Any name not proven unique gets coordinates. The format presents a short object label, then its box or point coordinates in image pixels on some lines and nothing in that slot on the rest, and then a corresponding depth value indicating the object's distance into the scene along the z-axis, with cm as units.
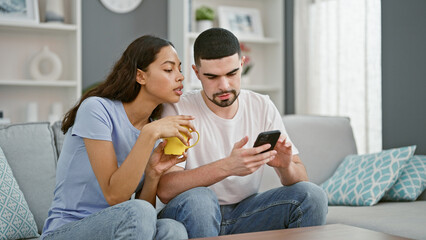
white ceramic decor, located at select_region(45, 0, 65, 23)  412
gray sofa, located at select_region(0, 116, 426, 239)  235
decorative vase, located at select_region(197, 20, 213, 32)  455
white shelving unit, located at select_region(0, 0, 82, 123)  415
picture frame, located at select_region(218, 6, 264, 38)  470
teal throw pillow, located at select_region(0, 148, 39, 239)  215
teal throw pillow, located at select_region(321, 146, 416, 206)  282
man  195
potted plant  455
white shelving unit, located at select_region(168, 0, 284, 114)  444
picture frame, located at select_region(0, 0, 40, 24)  396
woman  175
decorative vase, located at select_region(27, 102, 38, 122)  409
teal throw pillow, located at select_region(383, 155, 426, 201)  285
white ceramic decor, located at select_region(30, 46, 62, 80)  416
